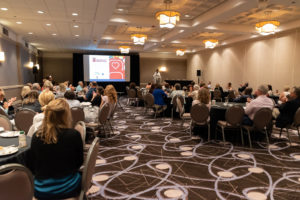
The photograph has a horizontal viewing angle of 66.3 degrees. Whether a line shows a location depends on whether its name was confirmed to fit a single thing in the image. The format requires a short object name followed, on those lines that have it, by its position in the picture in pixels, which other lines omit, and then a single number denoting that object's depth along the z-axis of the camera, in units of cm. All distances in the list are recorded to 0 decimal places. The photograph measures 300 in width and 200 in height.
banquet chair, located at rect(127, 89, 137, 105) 1129
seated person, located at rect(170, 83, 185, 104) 867
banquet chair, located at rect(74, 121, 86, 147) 275
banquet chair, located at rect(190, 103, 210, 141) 516
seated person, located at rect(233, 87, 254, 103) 695
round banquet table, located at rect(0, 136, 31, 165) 214
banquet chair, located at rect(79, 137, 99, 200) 195
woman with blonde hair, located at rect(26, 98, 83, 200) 184
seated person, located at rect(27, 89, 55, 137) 336
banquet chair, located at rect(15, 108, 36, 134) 382
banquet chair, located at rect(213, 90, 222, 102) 1134
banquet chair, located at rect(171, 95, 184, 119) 625
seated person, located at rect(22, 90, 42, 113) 439
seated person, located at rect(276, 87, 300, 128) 520
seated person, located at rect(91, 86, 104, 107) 588
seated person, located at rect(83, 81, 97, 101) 712
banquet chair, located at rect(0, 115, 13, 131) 334
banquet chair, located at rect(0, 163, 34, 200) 147
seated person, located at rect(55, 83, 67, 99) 800
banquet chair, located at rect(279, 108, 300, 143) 498
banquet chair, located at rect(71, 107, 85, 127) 449
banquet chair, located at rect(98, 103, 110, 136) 510
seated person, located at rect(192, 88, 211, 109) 536
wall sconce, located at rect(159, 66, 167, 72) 2084
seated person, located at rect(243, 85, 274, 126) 489
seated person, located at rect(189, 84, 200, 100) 766
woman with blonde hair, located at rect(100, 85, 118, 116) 594
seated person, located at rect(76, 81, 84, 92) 1021
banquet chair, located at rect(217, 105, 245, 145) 484
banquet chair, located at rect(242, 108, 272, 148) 466
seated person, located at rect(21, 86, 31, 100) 601
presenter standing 1536
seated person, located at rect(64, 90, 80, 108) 500
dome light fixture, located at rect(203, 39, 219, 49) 1150
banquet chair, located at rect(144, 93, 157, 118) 830
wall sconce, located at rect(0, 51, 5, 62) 879
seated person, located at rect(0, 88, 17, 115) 479
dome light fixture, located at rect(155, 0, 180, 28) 680
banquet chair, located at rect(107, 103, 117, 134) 590
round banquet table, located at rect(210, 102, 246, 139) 551
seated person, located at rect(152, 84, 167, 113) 828
